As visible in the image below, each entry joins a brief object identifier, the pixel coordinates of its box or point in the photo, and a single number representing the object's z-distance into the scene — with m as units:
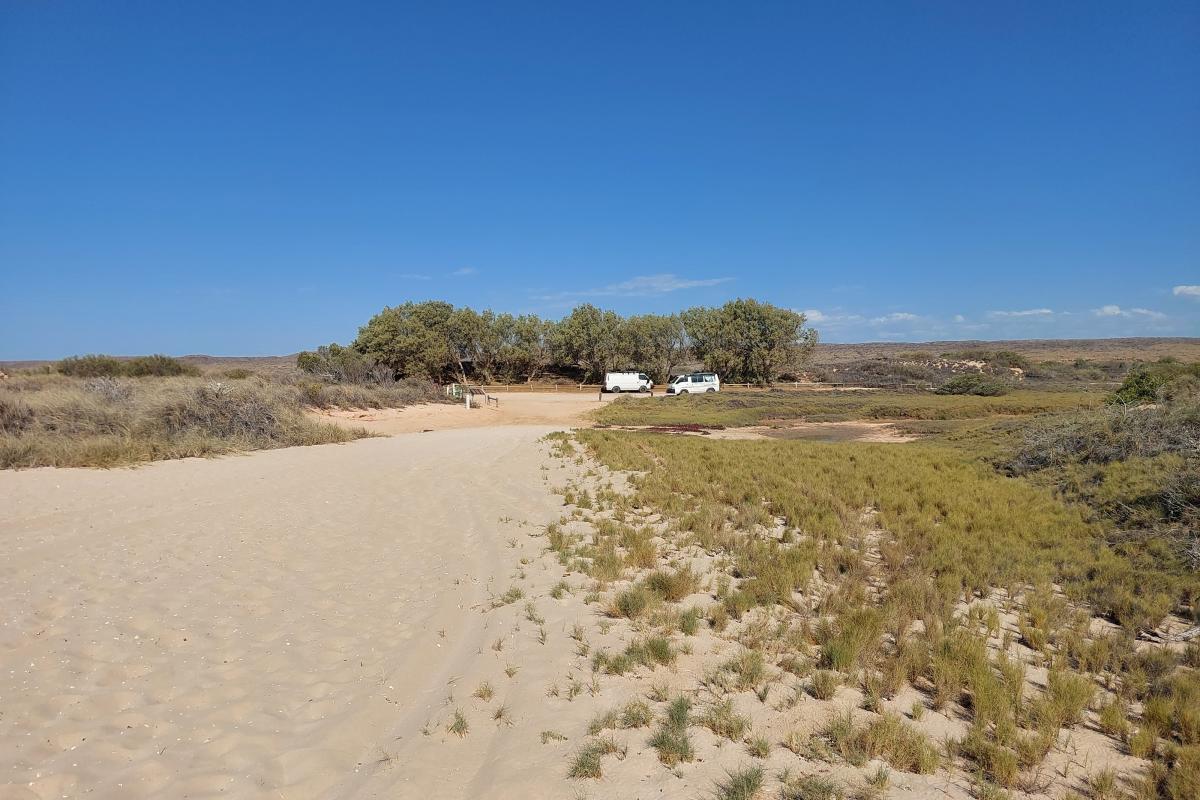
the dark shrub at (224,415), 15.25
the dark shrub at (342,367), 36.47
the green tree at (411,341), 47.53
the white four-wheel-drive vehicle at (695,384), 44.72
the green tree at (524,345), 55.34
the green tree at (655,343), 57.47
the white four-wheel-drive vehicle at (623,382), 48.41
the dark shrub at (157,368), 33.00
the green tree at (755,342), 54.03
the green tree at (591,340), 56.84
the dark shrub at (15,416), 12.91
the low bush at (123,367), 31.28
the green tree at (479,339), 52.88
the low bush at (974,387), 41.34
